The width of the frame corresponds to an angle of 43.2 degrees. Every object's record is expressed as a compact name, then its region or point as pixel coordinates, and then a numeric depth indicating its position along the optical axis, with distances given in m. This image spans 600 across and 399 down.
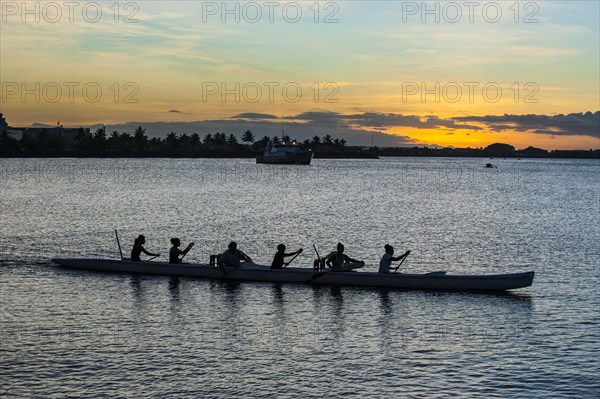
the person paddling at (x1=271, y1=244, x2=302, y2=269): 34.59
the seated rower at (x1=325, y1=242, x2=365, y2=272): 34.03
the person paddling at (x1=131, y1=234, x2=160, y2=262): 36.75
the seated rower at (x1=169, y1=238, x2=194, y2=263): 36.06
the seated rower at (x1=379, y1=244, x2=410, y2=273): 33.10
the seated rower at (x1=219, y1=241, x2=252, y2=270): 34.66
